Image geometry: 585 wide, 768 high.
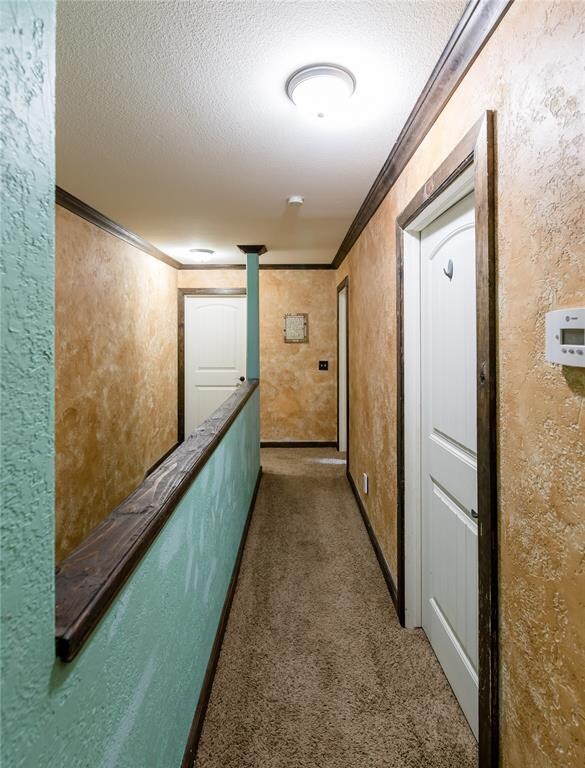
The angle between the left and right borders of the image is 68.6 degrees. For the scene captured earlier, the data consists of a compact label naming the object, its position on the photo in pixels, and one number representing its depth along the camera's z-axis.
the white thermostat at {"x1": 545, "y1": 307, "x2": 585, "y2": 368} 0.80
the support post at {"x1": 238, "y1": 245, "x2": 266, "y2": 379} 4.25
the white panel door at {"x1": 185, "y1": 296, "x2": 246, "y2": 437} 5.38
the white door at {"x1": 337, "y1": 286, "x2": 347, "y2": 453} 4.63
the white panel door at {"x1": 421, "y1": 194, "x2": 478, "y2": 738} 1.50
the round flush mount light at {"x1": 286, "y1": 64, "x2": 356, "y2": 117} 1.48
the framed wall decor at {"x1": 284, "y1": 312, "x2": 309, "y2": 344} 5.29
